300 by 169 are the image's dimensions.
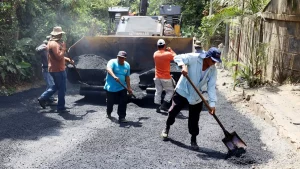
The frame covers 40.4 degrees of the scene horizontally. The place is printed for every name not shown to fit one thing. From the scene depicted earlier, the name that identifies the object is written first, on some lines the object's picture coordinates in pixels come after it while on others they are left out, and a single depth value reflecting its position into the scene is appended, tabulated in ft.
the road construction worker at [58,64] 24.81
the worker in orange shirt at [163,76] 26.27
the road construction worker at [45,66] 27.32
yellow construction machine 29.40
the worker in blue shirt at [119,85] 24.07
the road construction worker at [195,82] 18.16
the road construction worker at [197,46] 27.12
